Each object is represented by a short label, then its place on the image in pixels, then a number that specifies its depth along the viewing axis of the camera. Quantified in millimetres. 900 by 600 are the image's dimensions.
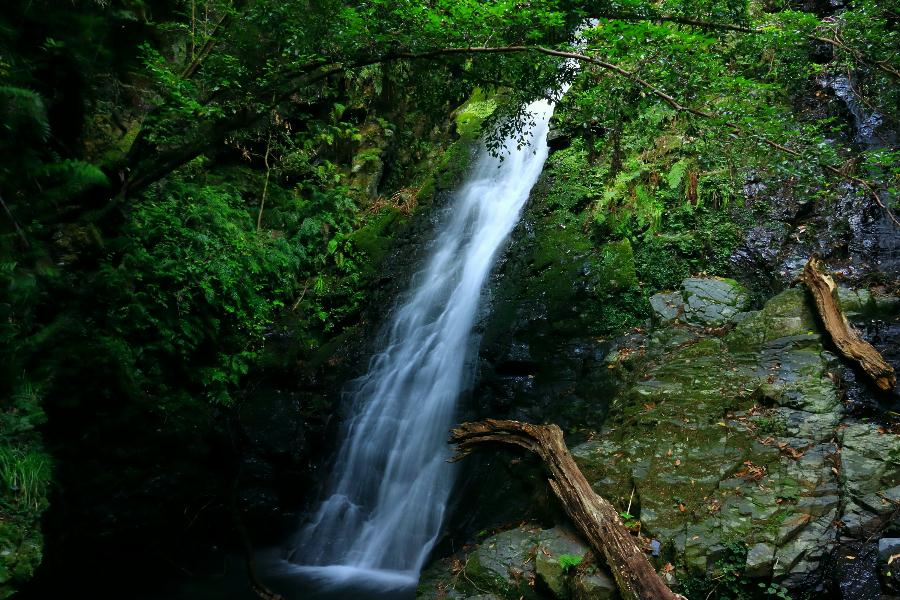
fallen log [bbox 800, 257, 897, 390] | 5078
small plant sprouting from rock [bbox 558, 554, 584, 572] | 4344
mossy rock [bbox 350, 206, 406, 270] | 11625
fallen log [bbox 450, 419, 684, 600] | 3922
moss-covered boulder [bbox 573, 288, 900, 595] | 4008
